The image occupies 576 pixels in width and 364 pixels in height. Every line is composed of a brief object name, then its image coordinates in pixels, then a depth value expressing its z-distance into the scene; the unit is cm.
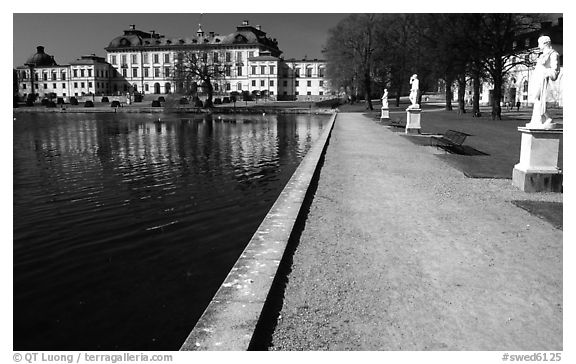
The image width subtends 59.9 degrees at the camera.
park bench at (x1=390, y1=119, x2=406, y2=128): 2683
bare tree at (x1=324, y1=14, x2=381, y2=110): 5072
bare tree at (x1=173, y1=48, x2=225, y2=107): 6588
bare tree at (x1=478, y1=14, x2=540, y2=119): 3084
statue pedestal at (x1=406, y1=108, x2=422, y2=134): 2236
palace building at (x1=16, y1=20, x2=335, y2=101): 10281
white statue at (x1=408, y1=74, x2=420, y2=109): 2295
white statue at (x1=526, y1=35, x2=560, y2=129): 880
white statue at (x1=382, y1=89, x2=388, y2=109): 3362
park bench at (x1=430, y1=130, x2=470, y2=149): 1466
